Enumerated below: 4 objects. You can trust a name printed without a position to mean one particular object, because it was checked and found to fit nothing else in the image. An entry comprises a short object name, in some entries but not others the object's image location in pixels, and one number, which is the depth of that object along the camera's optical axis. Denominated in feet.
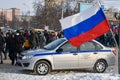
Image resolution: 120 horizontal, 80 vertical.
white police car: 29.67
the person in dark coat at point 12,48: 36.55
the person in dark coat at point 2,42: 36.88
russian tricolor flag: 20.13
